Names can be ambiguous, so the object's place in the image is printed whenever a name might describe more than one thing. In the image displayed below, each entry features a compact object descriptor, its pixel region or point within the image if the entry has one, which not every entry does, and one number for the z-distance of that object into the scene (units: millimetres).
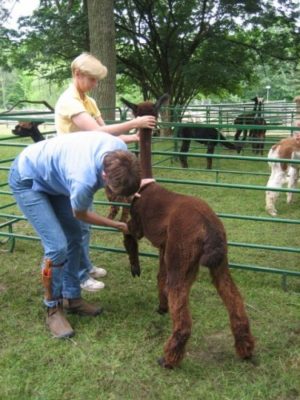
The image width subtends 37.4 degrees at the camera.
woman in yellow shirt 3014
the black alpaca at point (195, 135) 9344
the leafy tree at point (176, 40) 12836
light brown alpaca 6117
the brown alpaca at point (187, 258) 2594
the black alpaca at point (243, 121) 11127
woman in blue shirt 2377
